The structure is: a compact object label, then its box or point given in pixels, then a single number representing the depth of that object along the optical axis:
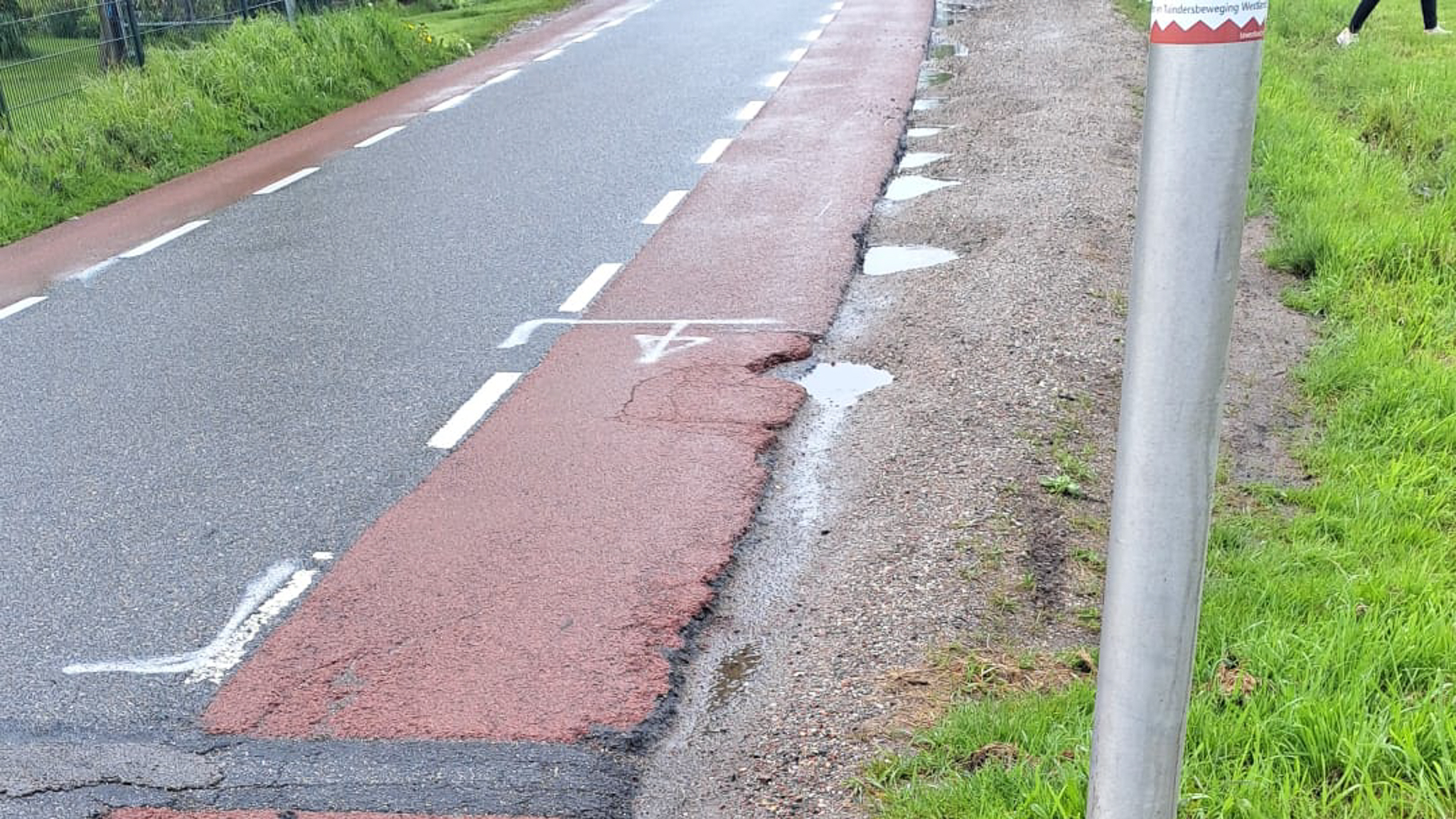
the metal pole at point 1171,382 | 2.13
